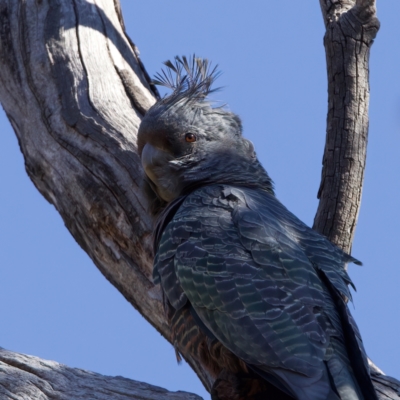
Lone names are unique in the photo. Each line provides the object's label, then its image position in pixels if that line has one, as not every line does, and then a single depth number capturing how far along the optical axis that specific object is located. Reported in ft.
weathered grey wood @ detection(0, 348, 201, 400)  33.99
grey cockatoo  33.96
